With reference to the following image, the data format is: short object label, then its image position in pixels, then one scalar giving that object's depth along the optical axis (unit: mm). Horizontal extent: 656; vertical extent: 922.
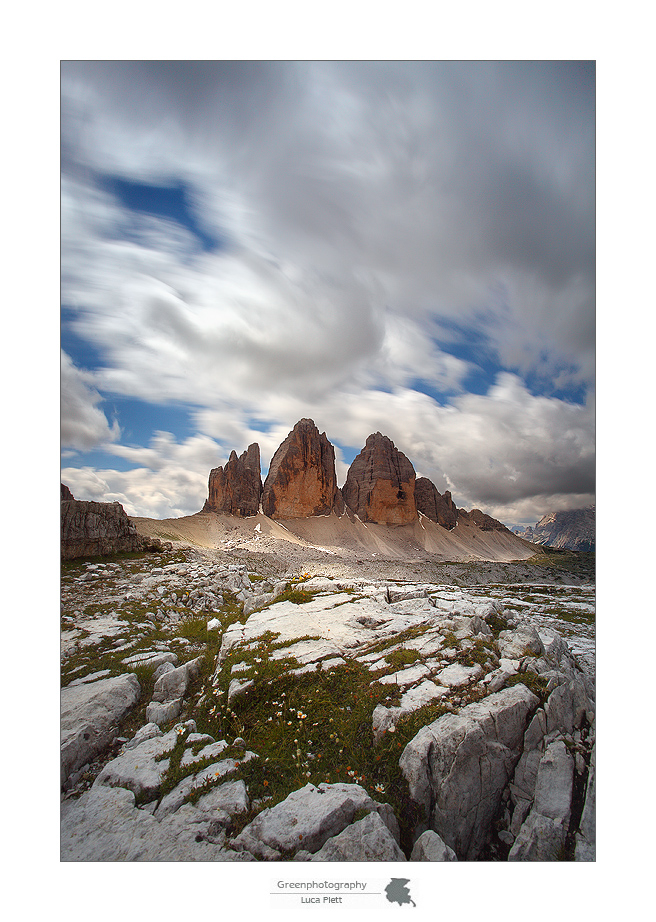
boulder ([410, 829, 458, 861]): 3156
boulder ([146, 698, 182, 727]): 3985
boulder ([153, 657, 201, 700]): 4348
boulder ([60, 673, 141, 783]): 3748
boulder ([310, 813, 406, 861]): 2971
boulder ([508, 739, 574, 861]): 3242
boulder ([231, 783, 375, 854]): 2951
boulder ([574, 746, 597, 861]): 3428
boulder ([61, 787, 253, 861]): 3033
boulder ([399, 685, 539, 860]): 3193
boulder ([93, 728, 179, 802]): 3281
